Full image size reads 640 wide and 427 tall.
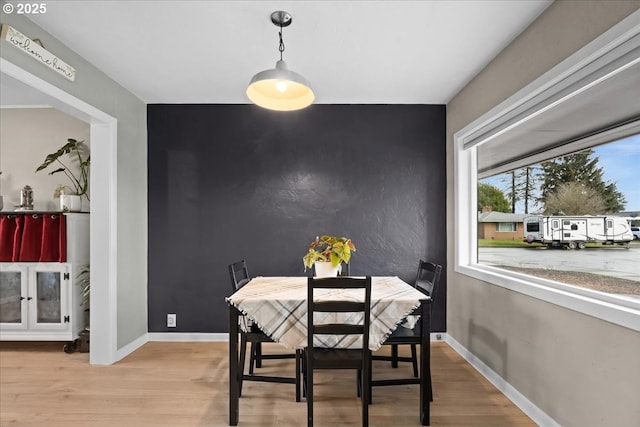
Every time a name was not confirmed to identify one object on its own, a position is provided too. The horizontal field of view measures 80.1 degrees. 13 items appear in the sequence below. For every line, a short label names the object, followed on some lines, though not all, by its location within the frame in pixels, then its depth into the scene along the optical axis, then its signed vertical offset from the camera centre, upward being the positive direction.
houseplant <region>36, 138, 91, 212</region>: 3.95 +0.51
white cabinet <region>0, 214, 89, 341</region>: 3.81 -0.79
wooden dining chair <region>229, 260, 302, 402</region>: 2.57 -0.82
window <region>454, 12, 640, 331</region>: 1.86 +0.63
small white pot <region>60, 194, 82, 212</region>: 3.93 +0.19
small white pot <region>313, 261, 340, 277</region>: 2.96 -0.39
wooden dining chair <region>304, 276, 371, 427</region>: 2.22 -0.66
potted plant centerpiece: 2.92 -0.29
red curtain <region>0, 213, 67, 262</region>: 3.81 -0.19
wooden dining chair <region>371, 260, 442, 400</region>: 2.45 -0.79
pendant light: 2.25 +0.83
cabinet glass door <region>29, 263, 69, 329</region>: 3.81 -0.76
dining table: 2.40 -0.65
